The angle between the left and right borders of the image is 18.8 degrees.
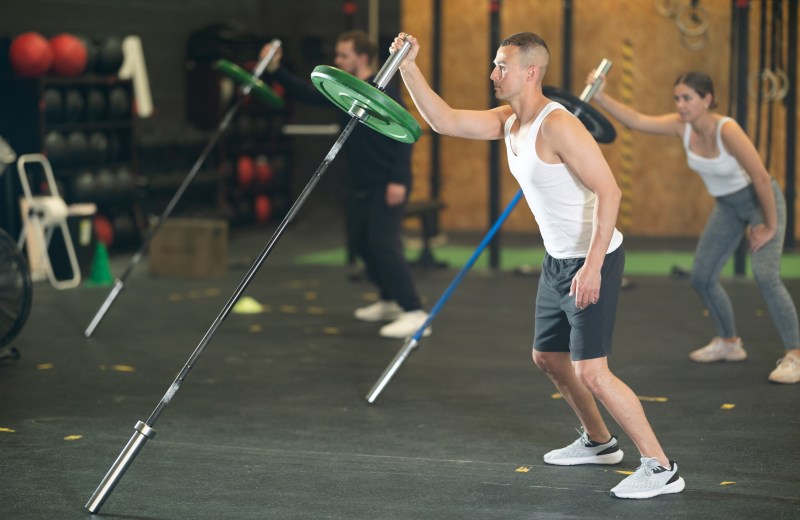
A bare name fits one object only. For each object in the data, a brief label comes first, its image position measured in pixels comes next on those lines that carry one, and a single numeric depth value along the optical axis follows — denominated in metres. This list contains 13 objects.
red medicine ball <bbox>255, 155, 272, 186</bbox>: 23.59
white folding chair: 16.96
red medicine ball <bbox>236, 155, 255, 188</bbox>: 23.04
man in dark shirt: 12.68
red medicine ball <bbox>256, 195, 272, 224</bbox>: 23.86
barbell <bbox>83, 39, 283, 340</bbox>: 11.46
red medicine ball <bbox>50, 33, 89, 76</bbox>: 17.58
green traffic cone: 16.85
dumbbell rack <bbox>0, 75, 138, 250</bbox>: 17.70
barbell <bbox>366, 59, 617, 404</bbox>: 9.27
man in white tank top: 7.10
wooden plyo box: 17.33
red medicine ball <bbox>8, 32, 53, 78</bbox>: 17.02
